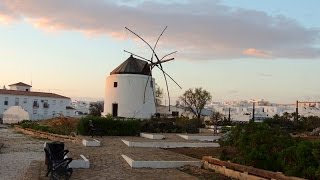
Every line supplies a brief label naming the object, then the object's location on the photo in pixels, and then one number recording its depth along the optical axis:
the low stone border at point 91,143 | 20.91
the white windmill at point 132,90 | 43.69
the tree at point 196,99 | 73.56
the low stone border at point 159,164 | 14.23
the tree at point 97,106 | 79.61
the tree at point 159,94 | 69.78
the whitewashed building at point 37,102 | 90.06
